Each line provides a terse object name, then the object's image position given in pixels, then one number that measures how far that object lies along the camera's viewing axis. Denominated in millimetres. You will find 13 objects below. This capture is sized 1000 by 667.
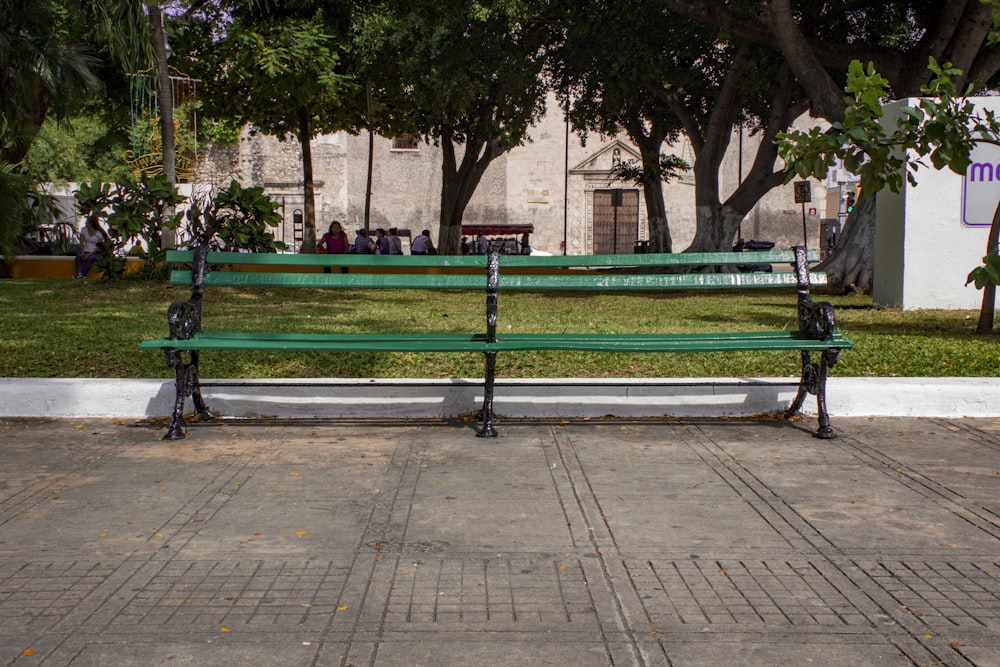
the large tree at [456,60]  21594
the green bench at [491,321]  5930
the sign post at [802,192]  27127
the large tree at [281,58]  19125
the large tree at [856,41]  15156
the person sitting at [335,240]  22141
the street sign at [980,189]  12195
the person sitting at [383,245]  27938
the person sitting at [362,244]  24891
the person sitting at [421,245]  29297
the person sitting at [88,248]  18125
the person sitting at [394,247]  29353
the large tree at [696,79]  20672
